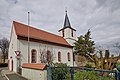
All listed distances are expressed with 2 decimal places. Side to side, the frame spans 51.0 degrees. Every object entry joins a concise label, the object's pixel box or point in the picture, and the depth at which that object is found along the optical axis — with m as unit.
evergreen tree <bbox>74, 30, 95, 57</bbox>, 33.66
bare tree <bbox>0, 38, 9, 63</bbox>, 54.03
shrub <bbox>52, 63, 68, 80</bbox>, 8.30
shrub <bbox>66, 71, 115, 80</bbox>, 4.99
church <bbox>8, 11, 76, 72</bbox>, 21.23
